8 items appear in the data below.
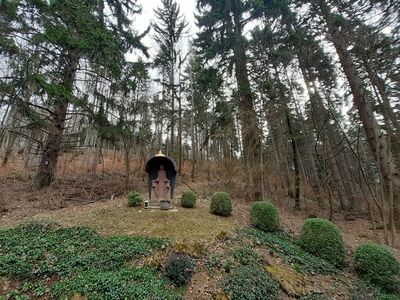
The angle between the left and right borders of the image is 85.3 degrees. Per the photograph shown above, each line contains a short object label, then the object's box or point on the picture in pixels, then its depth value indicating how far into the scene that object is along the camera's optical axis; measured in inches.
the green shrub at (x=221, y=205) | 291.7
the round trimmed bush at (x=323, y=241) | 213.6
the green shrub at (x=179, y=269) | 156.1
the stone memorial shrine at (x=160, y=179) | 329.7
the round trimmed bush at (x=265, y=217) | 262.2
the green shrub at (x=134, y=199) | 304.2
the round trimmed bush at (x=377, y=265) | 188.2
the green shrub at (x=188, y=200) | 314.3
